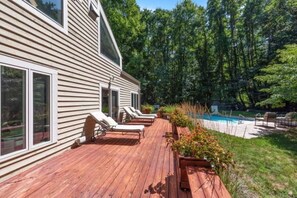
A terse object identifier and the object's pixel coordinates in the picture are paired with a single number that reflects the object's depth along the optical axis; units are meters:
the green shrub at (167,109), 8.37
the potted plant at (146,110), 9.18
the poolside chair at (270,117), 6.81
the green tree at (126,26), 12.84
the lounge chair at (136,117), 6.30
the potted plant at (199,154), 1.56
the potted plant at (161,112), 8.82
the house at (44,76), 1.98
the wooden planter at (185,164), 1.64
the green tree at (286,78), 5.25
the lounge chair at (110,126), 3.83
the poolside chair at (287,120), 6.61
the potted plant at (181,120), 3.64
